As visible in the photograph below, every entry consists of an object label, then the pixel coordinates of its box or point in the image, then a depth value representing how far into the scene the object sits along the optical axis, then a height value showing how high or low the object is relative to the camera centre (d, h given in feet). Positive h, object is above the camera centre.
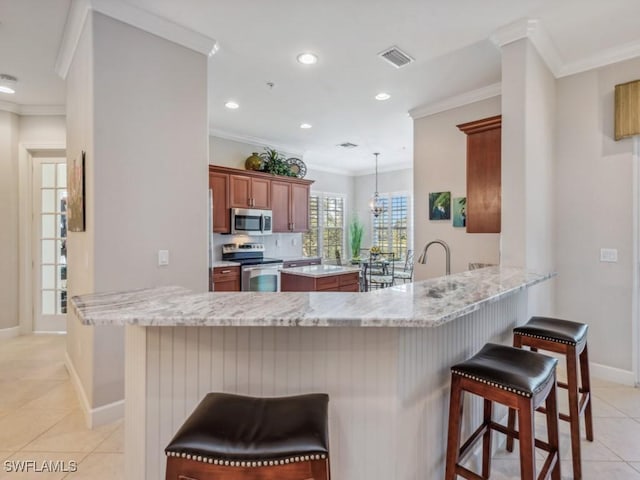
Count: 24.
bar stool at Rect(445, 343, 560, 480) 4.43 -2.13
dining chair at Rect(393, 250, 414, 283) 23.40 -2.35
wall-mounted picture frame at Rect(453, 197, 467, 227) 13.33 +1.02
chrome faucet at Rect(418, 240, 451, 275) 13.73 -0.66
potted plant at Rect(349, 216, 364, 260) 27.04 -0.03
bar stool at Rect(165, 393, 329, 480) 3.14 -1.96
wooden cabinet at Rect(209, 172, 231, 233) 16.80 +1.78
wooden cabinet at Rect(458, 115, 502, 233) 9.60 +1.81
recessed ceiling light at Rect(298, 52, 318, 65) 10.16 +5.41
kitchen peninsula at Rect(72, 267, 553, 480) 4.41 -1.76
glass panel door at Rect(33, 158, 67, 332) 15.06 -0.29
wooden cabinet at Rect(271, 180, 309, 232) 19.88 +1.92
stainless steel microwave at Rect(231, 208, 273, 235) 17.56 +0.88
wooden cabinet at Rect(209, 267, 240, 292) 15.92 -1.95
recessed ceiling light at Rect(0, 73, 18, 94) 11.76 +5.48
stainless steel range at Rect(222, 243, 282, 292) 17.01 -1.46
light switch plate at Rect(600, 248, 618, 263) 9.90 -0.50
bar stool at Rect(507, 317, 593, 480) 6.04 -2.11
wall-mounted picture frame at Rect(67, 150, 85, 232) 8.27 +1.08
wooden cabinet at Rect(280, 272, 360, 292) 14.44 -1.99
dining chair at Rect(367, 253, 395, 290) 22.44 -2.38
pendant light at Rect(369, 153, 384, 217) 23.60 +2.13
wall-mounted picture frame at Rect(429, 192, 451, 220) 13.98 +1.33
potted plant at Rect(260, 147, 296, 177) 19.54 +4.26
